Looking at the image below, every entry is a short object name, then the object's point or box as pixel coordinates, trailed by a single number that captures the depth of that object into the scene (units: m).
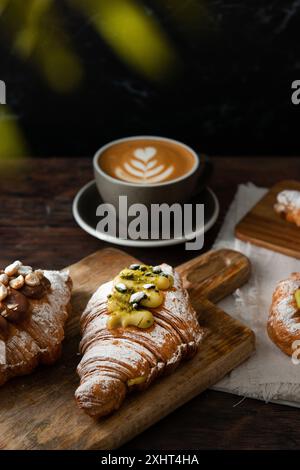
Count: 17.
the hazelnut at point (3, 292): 0.75
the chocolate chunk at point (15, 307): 0.75
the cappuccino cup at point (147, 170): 0.91
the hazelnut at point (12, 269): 0.78
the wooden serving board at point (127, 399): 0.72
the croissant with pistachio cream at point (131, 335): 0.72
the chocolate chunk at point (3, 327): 0.74
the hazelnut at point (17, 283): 0.77
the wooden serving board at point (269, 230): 0.91
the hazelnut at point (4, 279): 0.77
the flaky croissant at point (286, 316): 0.78
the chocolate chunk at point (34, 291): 0.76
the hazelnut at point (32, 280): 0.77
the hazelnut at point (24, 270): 0.78
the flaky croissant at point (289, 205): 0.92
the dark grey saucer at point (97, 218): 0.90
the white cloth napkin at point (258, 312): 0.77
